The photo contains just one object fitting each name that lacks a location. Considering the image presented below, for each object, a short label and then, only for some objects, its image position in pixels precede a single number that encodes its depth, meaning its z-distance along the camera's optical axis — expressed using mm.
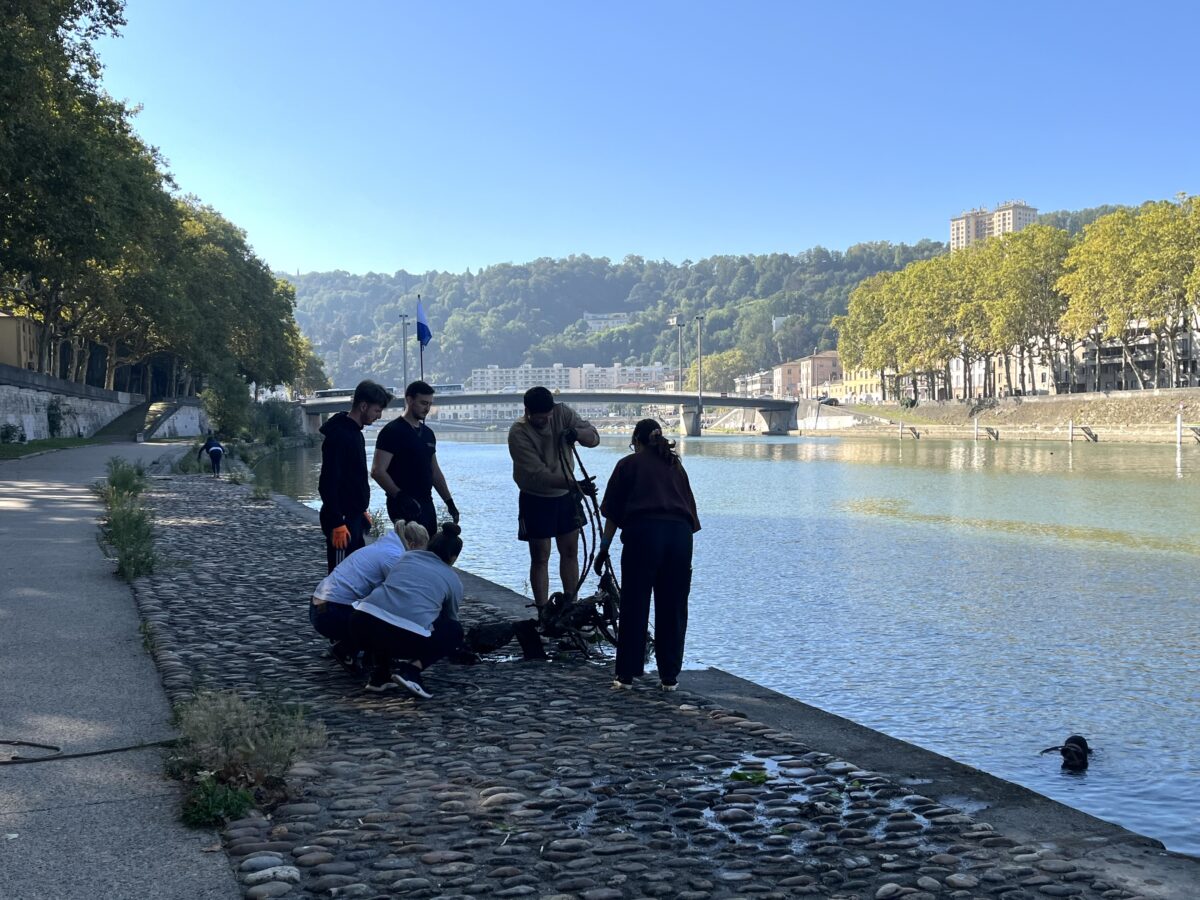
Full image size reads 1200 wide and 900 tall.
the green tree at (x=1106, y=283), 72062
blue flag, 21944
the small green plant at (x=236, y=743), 5086
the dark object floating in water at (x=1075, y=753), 7195
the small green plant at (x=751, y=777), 5723
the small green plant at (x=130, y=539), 11844
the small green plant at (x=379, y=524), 17936
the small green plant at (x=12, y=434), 43875
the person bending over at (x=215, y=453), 33375
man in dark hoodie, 8133
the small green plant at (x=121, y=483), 18955
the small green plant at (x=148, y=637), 8195
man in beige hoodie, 8586
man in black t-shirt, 8781
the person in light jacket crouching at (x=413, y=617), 7000
